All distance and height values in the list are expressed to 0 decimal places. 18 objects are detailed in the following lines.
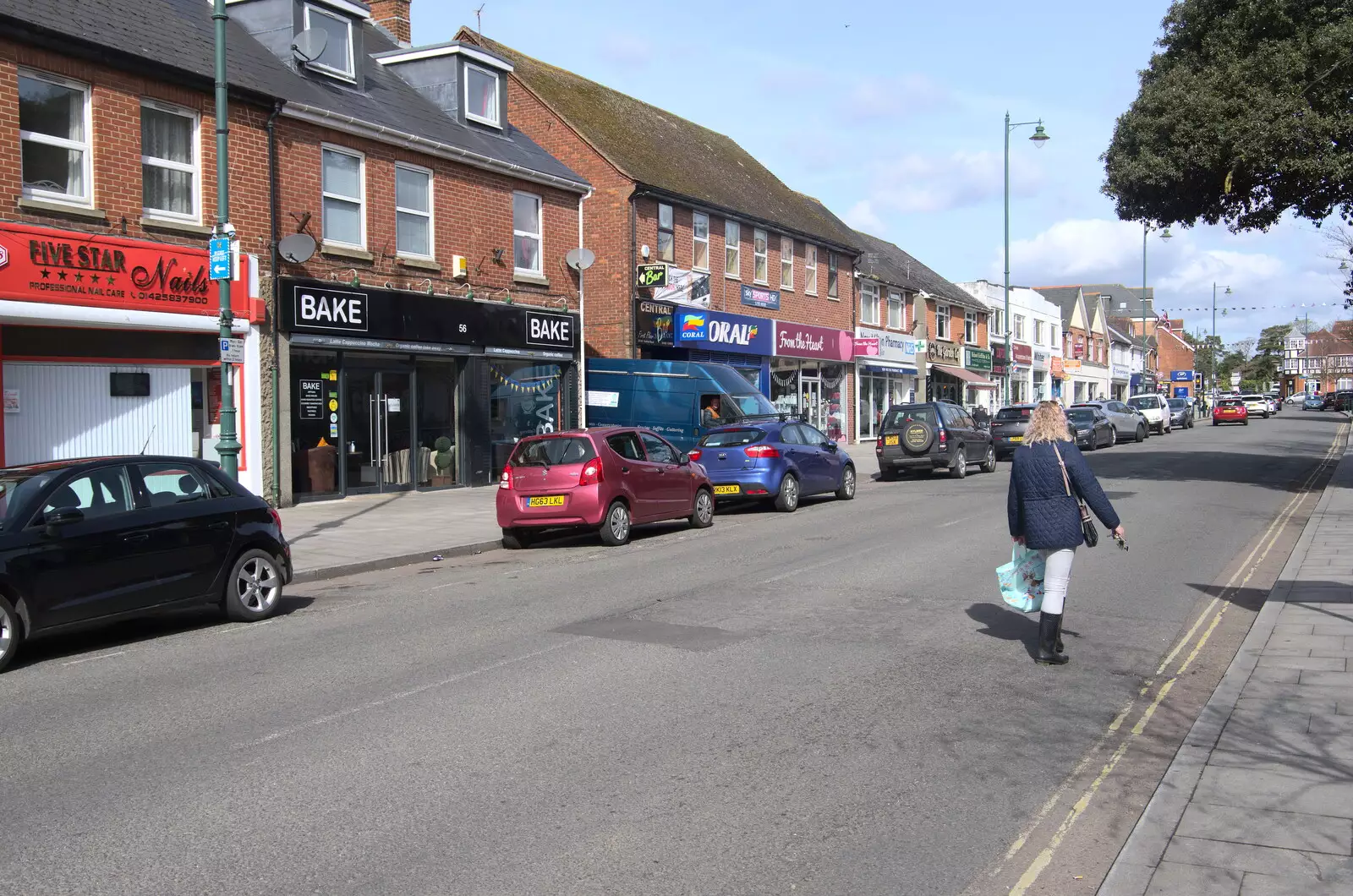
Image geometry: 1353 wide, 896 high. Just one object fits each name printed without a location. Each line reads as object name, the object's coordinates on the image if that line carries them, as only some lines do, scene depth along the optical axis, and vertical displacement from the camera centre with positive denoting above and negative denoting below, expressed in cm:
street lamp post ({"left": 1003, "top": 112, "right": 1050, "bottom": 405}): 3538 +866
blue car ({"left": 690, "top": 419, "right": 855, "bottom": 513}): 1812 -77
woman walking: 723 -61
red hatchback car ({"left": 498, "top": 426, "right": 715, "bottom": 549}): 1409 -89
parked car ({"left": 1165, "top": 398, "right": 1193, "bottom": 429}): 5059 -2
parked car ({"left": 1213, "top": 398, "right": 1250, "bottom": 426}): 5291 +4
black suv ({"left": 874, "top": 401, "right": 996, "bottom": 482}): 2427 -56
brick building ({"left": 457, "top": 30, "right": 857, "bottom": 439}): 2681 +469
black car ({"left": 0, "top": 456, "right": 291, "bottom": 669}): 781 -96
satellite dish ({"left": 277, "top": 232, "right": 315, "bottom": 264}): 1767 +277
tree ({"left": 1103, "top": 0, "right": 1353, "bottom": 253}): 1794 +506
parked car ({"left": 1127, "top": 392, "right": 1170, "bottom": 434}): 4475 +20
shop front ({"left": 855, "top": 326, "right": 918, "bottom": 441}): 3847 +157
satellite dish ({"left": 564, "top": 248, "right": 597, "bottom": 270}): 2373 +345
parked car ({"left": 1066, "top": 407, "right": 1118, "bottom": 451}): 3384 -46
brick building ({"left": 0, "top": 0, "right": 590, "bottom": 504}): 1513 +325
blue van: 2333 +47
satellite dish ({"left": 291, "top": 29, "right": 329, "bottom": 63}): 1942 +664
